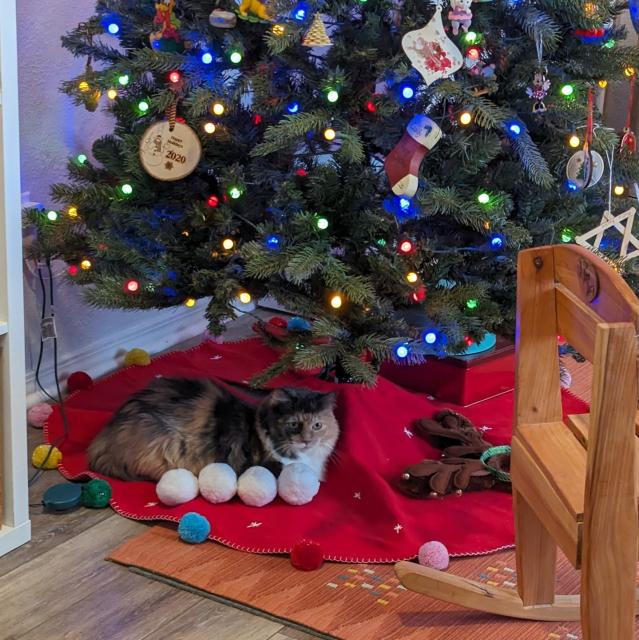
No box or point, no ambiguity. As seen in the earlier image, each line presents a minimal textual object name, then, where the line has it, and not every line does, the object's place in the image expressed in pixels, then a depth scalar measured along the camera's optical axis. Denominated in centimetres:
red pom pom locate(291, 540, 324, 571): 189
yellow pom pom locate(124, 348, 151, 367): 290
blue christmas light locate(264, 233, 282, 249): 214
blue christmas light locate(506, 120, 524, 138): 214
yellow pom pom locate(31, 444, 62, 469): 229
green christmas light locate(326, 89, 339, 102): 208
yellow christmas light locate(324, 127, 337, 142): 207
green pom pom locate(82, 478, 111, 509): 211
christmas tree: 209
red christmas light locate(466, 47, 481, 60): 205
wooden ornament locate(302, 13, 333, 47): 199
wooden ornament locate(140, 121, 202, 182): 221
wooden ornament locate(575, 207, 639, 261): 185
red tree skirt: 199
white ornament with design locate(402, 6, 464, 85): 200
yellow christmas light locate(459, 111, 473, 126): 208
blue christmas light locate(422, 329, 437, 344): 225
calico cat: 217
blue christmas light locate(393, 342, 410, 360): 216
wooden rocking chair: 120
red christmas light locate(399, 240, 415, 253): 217
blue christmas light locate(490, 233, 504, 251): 224
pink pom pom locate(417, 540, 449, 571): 191
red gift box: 265
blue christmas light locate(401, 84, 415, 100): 206
